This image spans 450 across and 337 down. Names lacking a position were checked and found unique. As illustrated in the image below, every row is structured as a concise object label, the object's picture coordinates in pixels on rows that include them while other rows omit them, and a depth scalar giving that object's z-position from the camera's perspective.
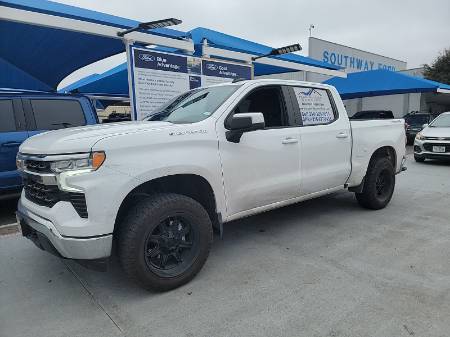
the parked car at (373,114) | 15.55
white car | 10.13
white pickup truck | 2.79
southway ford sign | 22.91
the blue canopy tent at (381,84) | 16.98
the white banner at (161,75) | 6.74
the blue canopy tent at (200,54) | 8.56
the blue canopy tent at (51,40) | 5.78
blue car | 5.46
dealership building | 22.92
